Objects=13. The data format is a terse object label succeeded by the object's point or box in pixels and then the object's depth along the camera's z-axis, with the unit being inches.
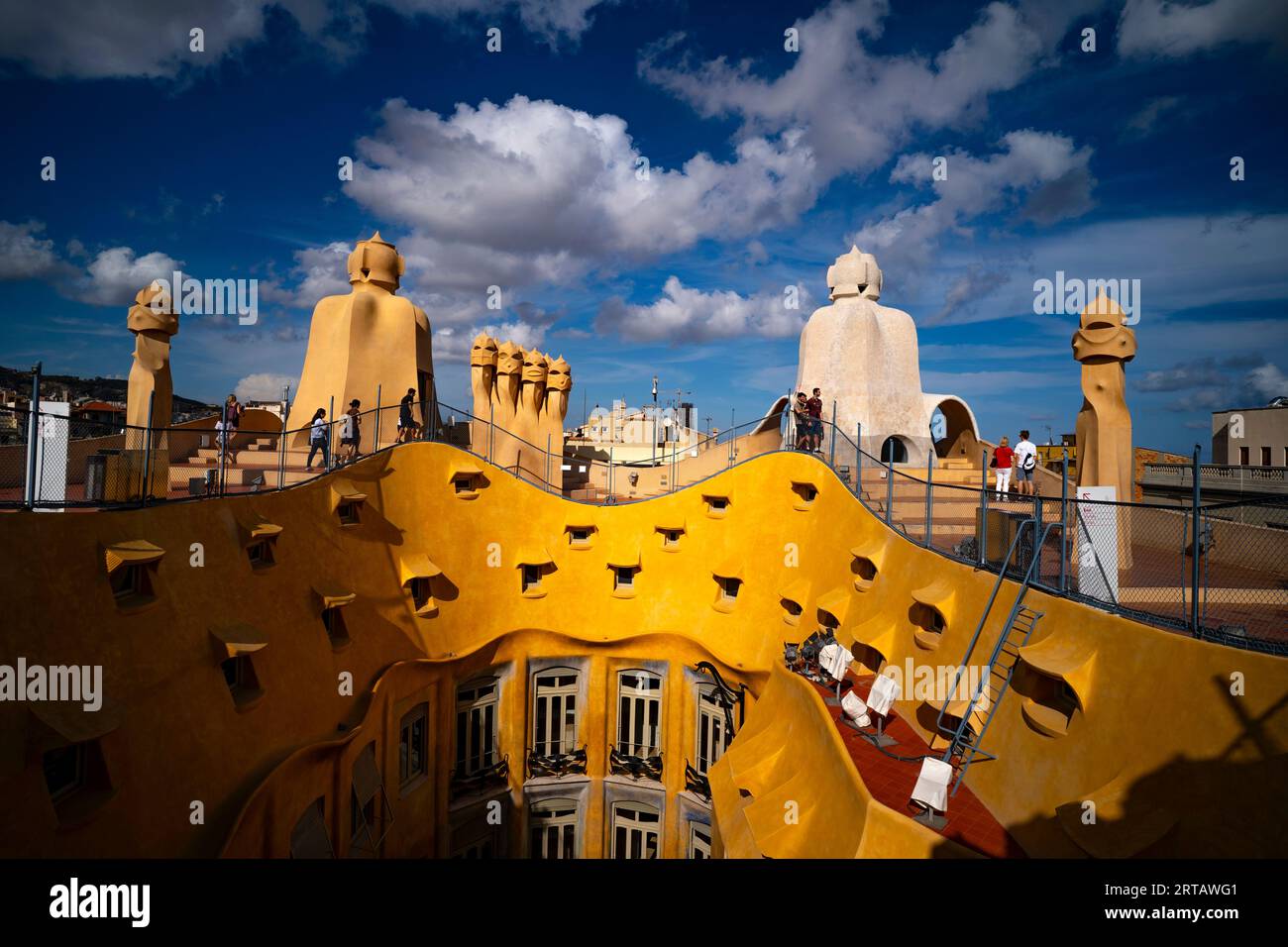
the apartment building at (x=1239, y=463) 992.2
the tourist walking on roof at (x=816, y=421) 707.4
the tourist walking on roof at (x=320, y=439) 597.6
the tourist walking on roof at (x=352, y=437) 641.0
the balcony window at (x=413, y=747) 634.8
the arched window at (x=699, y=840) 735.1
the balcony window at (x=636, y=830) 786.8
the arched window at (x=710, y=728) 736.3
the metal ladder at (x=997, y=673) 358.9
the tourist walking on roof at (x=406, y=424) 749.9
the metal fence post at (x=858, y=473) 604.1
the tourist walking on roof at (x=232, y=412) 627.6
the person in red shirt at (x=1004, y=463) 642.8
